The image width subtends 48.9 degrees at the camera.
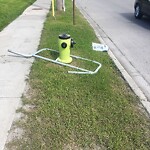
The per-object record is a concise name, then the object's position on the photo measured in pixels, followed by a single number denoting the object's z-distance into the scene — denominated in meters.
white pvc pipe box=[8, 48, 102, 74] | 3.38
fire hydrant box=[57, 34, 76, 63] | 3.64
